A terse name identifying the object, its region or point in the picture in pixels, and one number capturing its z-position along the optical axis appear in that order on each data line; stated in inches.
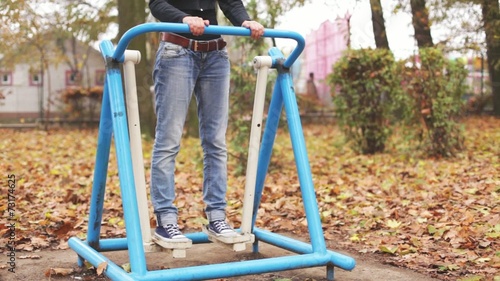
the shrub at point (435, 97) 323.9
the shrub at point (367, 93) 354.3
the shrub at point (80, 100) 772.0
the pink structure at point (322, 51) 867.4
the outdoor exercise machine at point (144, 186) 109.9
